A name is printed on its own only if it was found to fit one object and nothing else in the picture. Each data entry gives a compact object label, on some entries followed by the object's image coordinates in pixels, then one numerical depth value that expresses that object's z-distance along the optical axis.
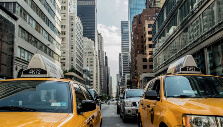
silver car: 11.84
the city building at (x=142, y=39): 94.94
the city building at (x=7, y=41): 29.68
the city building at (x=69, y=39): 91.23
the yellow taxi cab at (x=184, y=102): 3.35
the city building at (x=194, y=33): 21.97
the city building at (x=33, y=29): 32.94
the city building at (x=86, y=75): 132.65
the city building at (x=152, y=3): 123.31
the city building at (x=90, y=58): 177.38
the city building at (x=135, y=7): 183.75
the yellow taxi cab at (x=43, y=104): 2.89
